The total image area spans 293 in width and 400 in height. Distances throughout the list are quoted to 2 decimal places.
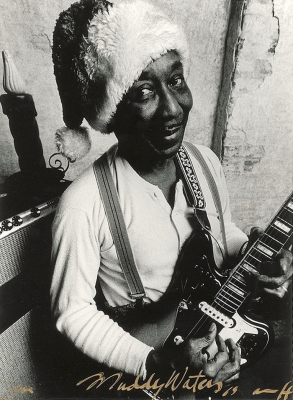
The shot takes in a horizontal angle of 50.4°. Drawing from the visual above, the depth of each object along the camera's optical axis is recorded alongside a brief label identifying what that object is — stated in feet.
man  2.49
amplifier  3.12
